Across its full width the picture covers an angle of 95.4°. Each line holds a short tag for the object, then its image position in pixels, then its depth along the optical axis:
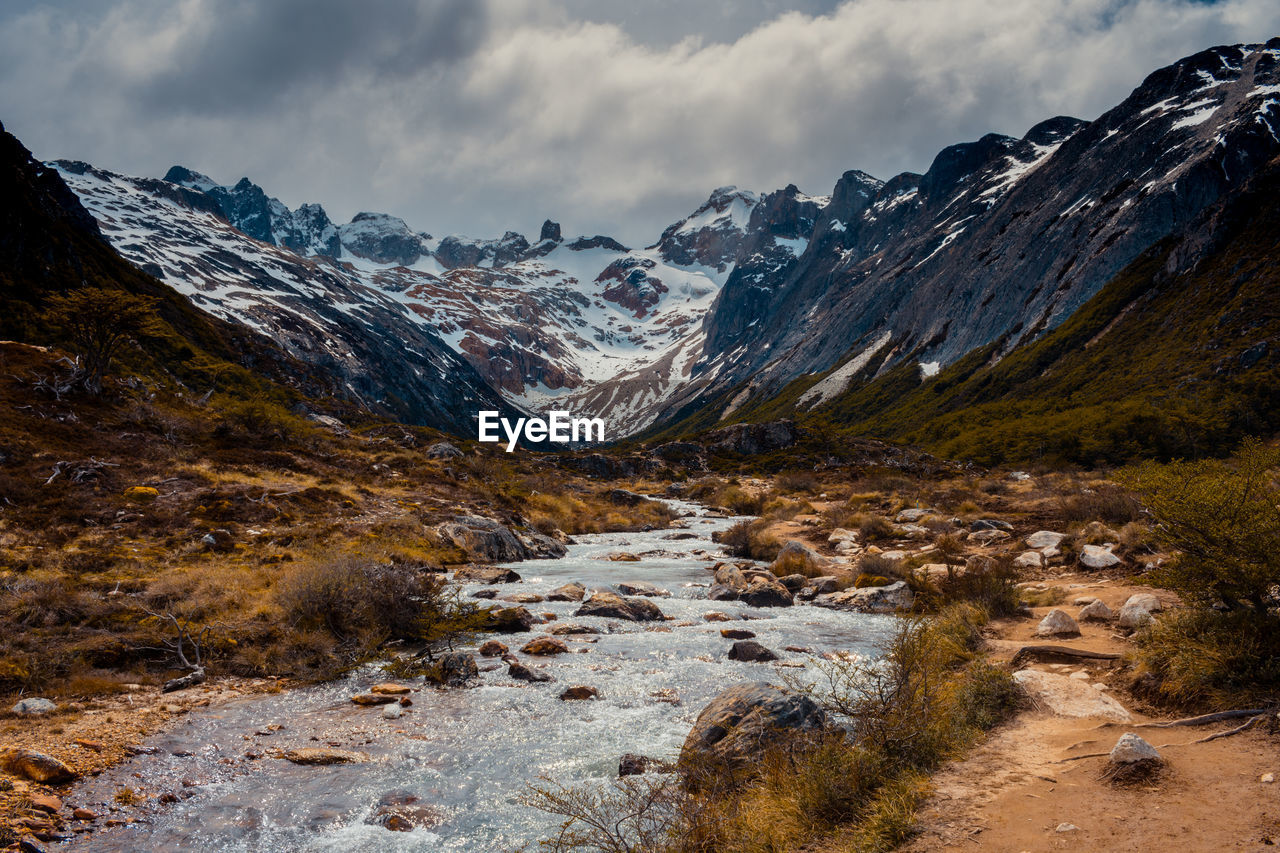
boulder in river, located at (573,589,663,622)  18.31
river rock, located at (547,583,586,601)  20.97
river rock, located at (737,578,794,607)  19.98
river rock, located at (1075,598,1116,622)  12.23
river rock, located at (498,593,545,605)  20.09
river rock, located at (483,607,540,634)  16.55
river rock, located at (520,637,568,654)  15.00
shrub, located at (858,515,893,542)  28.03
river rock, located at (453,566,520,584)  23.62
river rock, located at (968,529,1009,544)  22.75
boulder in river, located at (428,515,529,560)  28.78
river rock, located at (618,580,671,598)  22.00
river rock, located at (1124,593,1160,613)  11.12
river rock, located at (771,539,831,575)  23.61
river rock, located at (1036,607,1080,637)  11.84
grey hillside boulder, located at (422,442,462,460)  59.22
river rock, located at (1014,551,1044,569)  18.57
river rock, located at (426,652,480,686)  12.84
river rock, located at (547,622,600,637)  16.65
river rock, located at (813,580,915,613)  18.02
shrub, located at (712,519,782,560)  30.09
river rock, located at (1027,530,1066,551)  19.95
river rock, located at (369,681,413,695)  12.14
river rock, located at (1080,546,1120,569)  16.03
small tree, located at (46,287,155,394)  30.44
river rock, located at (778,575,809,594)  21.50
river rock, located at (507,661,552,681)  13.09
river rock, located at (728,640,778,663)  13.97
